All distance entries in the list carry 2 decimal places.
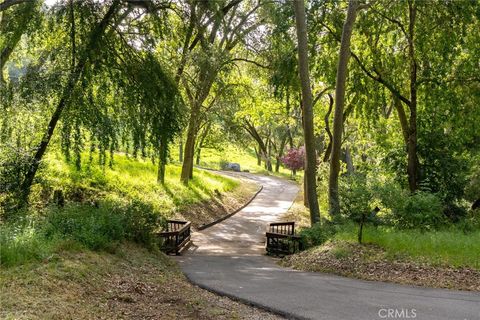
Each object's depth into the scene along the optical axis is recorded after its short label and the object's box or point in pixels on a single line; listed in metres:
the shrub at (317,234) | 12.76
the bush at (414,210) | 12.62
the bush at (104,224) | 8.58
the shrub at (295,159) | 48.81
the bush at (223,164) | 53.96
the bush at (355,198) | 11.76
